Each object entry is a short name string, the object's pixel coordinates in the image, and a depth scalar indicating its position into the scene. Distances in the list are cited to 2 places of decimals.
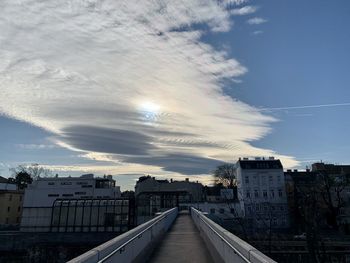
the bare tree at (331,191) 58.22
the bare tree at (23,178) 101.19
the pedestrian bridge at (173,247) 5.63
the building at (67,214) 43.16
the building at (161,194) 56.21
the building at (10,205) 70.25
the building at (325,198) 57.62
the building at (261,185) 71.88
